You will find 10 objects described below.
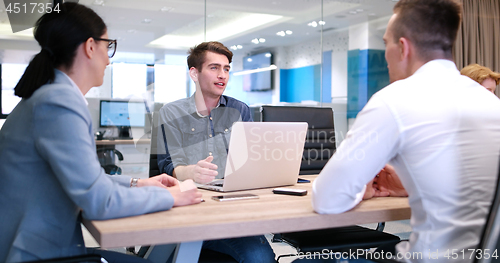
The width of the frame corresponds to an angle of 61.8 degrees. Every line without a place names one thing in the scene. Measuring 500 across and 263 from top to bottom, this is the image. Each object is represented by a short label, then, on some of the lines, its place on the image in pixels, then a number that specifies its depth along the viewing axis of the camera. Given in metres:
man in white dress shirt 1.11
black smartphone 1.53
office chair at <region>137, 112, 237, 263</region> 1.54
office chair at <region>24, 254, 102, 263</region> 1.01
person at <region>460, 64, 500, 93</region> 2.94
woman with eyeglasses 1.05
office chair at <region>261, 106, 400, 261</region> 1.66
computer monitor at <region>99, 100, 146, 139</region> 4.61
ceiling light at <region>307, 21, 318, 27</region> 5.21
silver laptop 1.51
